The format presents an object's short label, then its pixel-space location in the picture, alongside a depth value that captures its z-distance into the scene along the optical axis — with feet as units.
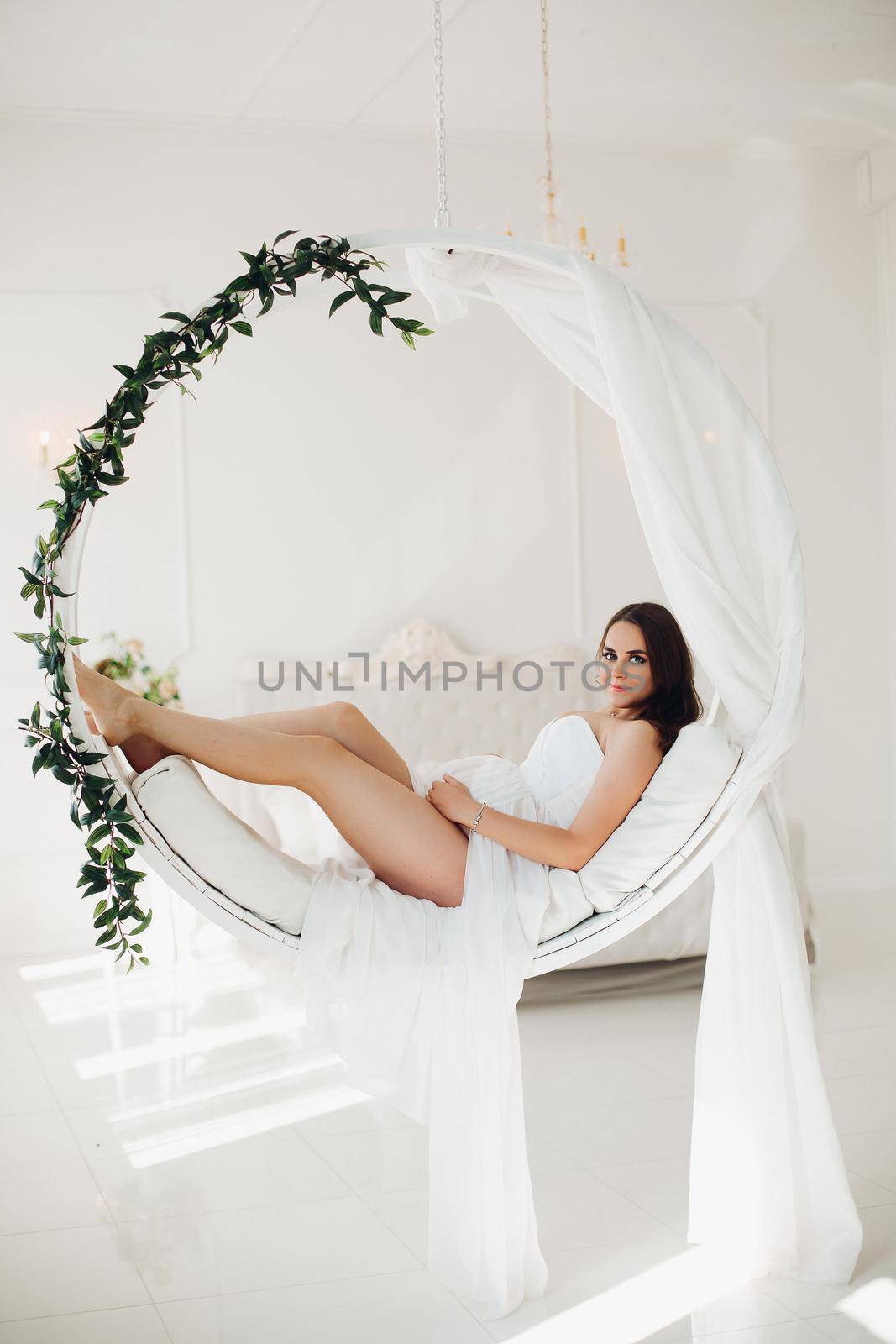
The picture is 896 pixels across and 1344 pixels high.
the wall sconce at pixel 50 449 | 18.01
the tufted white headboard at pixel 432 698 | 18.60
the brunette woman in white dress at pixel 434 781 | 8.14
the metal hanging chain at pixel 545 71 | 15.46
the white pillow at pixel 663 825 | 8.14
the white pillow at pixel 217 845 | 7.75
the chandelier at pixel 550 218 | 14.88
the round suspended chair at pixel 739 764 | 7.98
